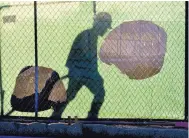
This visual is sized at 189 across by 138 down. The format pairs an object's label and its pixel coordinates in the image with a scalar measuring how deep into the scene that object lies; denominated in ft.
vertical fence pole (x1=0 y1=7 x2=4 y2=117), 37.00
